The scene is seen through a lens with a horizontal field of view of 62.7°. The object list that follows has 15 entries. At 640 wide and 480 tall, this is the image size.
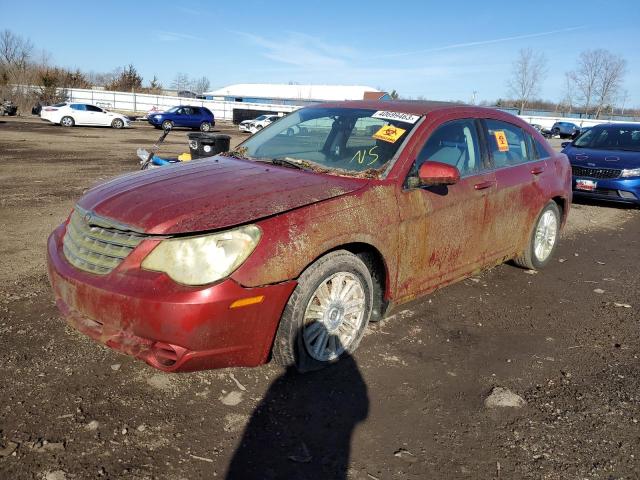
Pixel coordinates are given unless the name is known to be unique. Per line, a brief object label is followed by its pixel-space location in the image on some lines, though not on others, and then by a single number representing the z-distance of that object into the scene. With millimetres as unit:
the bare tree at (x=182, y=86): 97438
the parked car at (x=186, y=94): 66475
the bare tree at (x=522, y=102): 68562
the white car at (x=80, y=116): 29234
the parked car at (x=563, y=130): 40688
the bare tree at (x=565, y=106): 75200
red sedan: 2611
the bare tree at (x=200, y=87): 100250
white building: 83500
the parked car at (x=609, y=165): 9000
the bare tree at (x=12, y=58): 47772
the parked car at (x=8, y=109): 36250
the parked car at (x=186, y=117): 32375
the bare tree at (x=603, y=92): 67250
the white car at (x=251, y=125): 34062
